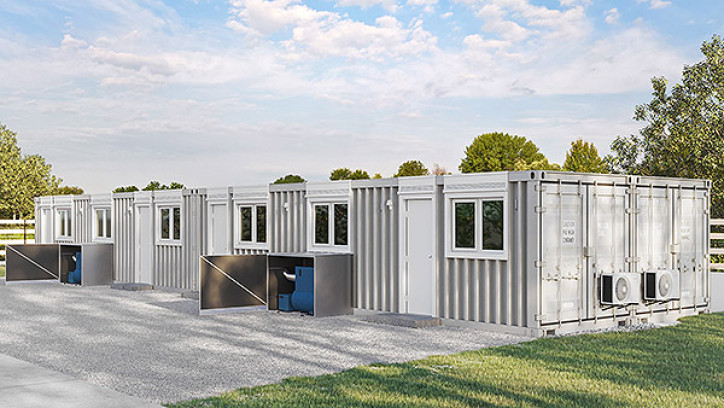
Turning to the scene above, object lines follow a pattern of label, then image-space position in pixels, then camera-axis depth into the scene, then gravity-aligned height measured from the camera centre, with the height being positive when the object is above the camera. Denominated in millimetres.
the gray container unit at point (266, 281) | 12797 -1243
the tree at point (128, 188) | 35281 +1076
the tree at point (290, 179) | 43431 +1807
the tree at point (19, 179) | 36250 +1624
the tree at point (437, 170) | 70375 +3631
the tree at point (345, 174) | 64106 +3102
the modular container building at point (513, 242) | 10570 -535
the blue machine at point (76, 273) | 19391 -1598
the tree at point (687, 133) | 23391 +2394
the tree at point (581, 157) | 62125 +4301
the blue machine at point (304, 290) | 12961 -1388
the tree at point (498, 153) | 56969 +4221
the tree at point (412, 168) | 68062 +3713
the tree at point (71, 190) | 65369 +1929
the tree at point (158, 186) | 36222 +1256
